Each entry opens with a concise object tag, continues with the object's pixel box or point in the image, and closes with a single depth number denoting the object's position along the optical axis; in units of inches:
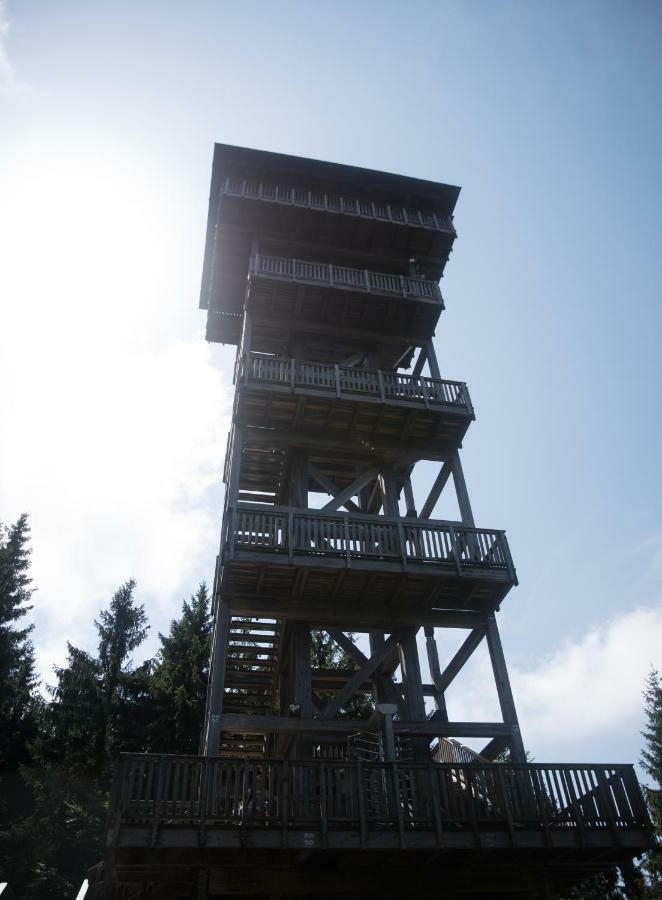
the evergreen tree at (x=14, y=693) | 1055.0
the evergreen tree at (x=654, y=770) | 1050.7
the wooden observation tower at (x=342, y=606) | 384.2
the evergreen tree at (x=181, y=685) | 1100.5
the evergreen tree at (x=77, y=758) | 962.1
